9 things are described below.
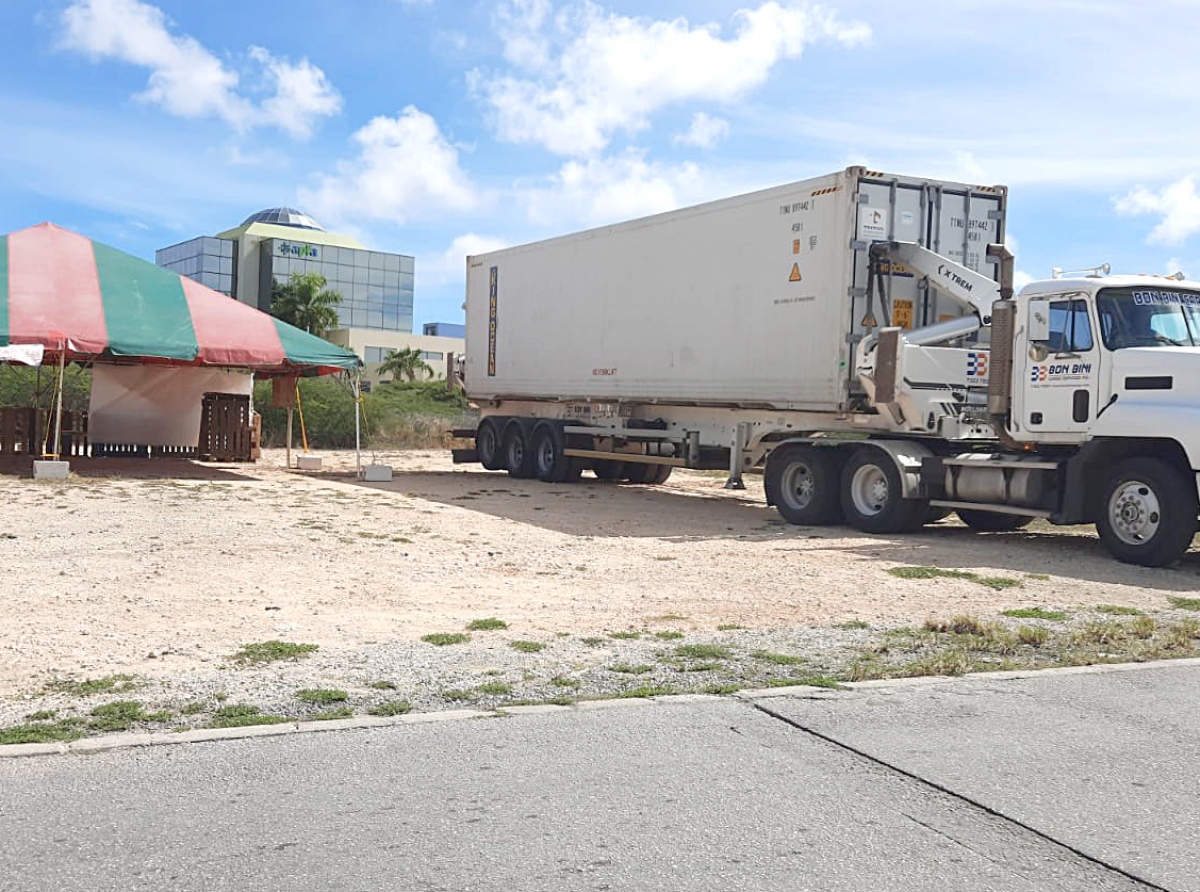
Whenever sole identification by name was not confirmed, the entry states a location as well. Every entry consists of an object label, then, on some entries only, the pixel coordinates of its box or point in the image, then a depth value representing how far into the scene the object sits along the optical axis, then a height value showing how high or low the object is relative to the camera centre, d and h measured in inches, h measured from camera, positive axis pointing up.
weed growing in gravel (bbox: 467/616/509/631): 329.4 -54.5
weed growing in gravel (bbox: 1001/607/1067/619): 372.5 -52.0
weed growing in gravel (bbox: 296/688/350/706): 245.4 -56.2
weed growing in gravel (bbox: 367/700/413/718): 239.0 -56.5
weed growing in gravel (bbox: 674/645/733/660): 299.0 -54.2
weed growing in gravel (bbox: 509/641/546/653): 301.1 -54.8
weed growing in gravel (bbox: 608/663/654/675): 282.4 -55.3
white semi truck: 515.8 +36.7
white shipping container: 631.8 +82.6
